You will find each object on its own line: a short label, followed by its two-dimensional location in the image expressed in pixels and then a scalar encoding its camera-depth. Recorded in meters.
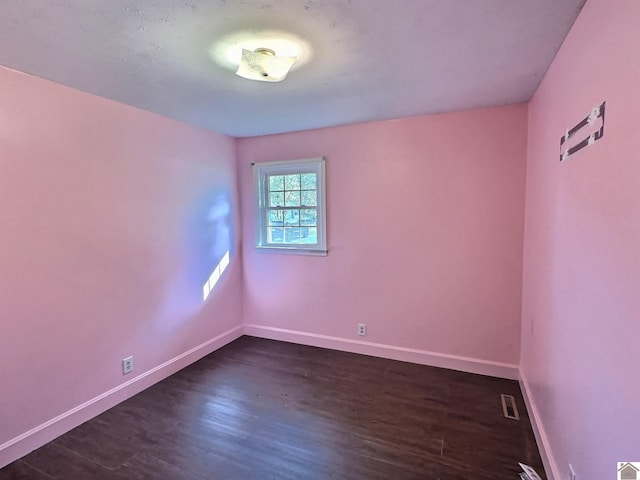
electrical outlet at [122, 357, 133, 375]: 2.62
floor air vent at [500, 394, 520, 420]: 2.37
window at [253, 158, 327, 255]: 3.55
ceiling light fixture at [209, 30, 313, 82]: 1.64
